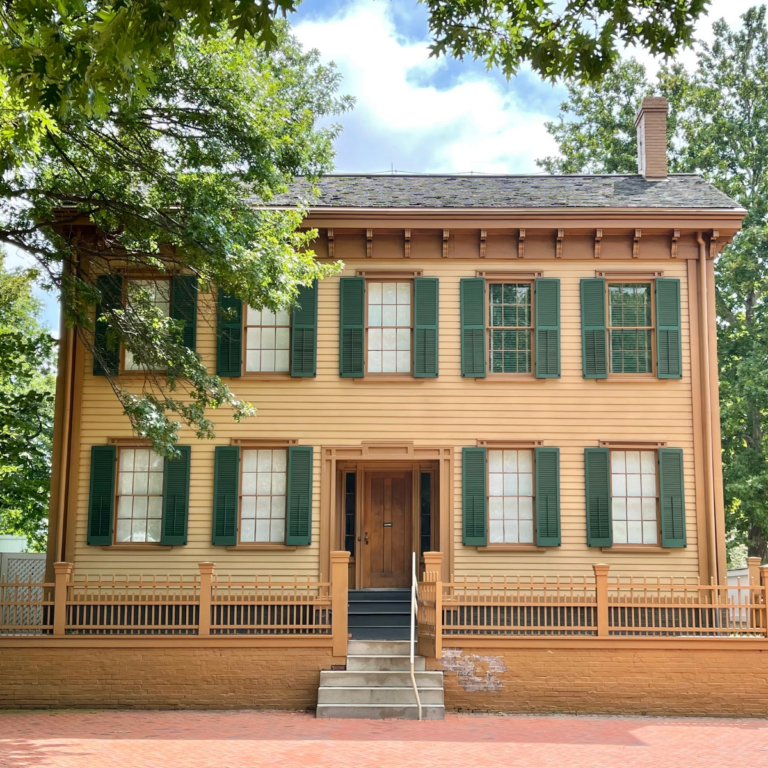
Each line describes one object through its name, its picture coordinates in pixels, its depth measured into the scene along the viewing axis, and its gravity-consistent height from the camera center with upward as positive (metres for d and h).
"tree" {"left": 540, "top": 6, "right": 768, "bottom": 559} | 23.50 +9.92
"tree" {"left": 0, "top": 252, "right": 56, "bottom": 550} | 15.98 +1.63
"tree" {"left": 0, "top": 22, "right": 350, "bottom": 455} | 12.58 +4.49
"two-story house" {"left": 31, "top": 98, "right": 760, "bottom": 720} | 15.27 +1.78
